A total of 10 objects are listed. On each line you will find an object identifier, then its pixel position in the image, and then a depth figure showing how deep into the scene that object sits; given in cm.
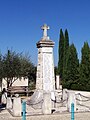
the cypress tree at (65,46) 2144
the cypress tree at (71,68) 1873
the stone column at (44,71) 960
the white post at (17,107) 750
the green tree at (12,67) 1510
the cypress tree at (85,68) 1715
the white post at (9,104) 917
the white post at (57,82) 1766
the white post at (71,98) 806
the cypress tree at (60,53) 2194
